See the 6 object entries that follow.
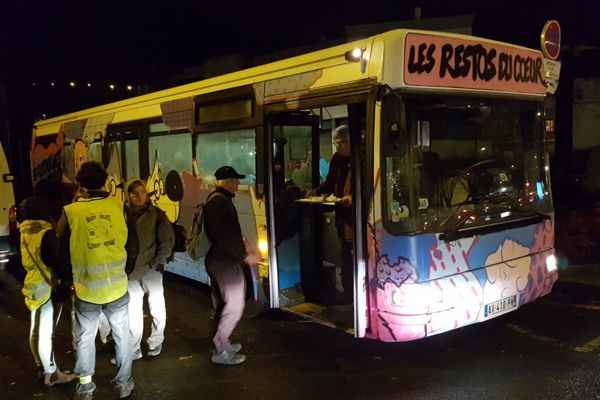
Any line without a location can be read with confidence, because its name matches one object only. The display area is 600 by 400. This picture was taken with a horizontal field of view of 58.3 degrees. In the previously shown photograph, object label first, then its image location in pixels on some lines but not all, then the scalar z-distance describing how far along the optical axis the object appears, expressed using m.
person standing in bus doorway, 5.36
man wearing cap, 4.66
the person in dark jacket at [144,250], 4.73
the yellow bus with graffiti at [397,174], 4.25
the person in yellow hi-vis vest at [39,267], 4.27
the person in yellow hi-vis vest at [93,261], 3.87
